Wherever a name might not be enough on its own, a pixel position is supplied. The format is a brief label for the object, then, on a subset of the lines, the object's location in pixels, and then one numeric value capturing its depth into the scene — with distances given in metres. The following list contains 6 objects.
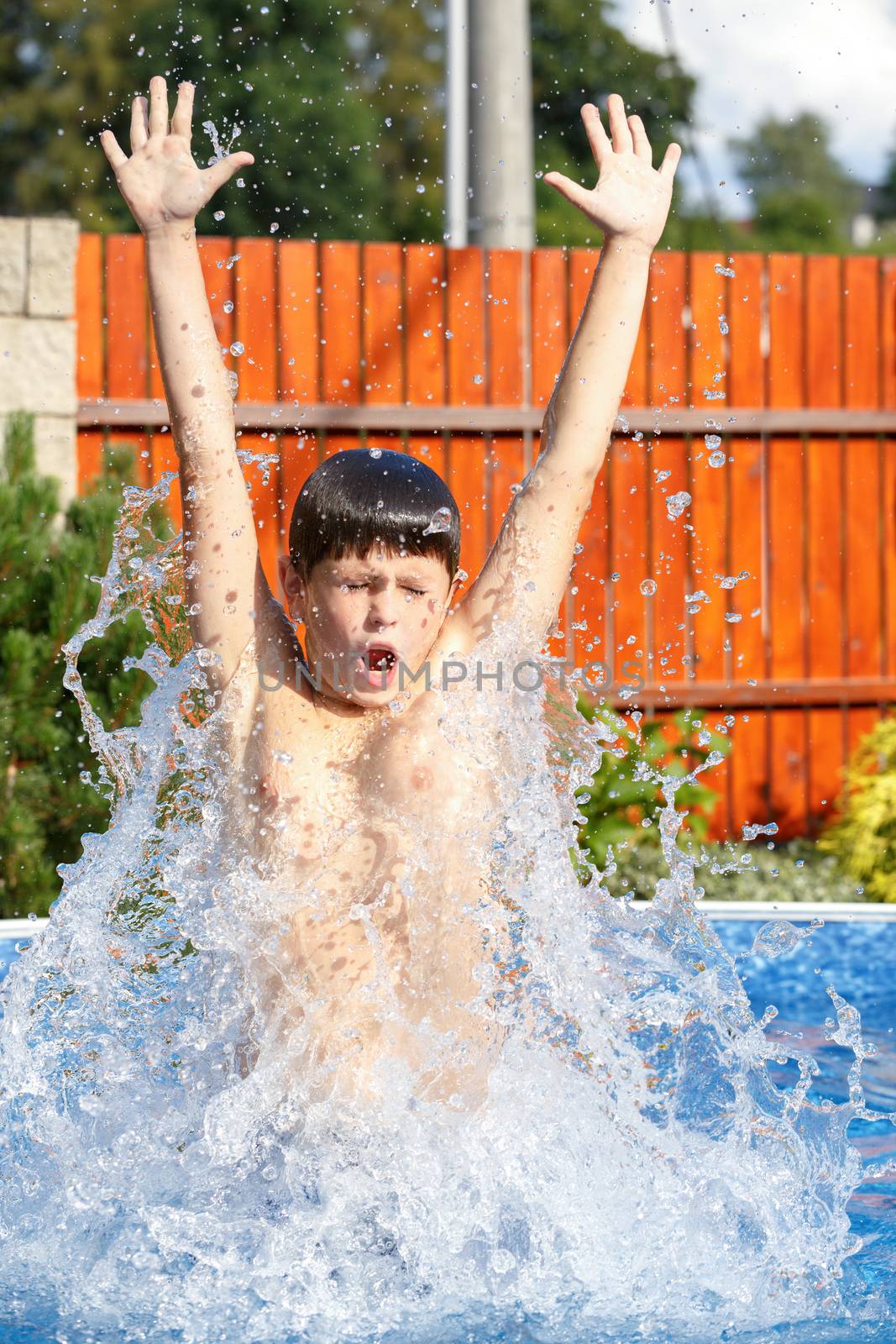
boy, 4.49
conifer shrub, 9.92
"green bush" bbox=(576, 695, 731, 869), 11.50
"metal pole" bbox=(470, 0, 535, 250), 15.12
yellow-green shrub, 11.57
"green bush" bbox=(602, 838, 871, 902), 11.45
